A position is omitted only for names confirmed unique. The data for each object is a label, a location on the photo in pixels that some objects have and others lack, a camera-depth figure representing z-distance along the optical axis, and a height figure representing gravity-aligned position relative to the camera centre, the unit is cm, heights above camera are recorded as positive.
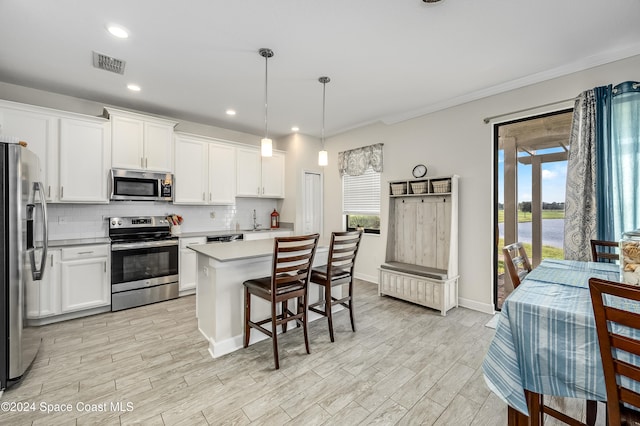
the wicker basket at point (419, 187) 377 +37
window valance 457 +96
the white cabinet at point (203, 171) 420 +70
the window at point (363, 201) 477 +24
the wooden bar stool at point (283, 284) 219 -63
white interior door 533 +20
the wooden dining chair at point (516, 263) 173 -34
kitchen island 241 -72
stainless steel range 345 -64
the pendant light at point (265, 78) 257 +153
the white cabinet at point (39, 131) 294 +93
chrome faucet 528 -20
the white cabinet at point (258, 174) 490 +75
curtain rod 284 +119
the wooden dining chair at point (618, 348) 91 -47
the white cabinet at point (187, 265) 395 -76
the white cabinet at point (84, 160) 328 +67
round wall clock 397 +64
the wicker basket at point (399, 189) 407 +38
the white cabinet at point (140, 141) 361 +101
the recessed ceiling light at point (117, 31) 223 +153
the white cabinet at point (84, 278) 311 -76
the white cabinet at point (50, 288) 299 -83
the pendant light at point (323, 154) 314 +72
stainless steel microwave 362 +39
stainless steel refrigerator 195 -34
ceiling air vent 265 +153
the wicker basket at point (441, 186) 357 +37
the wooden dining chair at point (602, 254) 213 -32
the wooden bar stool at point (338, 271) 263 -60
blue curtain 240 +50
